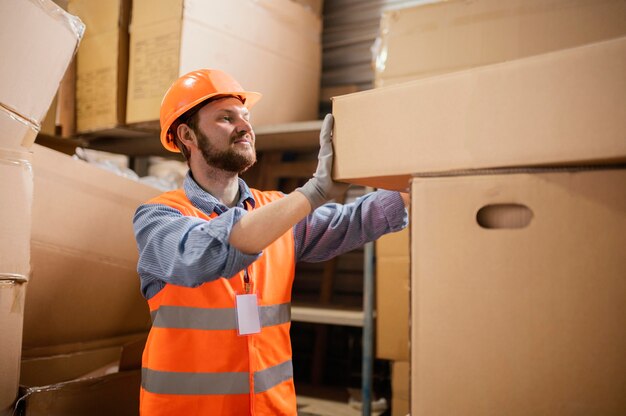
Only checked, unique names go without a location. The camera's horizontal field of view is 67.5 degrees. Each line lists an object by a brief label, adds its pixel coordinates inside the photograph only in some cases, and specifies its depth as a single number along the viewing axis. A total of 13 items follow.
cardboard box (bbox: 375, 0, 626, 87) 1.67
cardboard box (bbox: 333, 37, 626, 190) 0.73
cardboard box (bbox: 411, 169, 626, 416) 0.73
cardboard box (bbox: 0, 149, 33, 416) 1.27
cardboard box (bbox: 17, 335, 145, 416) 1.41
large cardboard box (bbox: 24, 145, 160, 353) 1.66
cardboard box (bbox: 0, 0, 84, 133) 1.22
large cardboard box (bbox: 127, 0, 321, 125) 2.11
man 1.12
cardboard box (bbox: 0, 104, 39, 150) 1.25
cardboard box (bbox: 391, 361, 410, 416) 1.92
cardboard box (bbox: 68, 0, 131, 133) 2.30
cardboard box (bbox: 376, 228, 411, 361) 1.94
